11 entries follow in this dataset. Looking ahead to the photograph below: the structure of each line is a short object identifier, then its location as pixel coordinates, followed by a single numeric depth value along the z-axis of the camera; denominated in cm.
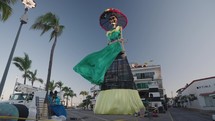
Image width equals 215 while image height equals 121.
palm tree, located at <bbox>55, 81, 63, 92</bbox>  6587
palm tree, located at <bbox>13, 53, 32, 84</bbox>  2774
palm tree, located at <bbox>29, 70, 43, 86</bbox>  3308
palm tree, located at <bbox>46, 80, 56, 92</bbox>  5248
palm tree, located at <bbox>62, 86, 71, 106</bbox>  7708
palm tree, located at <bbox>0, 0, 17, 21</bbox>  935
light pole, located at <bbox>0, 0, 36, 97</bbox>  775
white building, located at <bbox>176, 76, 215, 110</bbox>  2827
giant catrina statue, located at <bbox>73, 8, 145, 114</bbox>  1953
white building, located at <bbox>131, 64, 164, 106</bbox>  4203
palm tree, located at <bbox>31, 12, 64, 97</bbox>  1755
